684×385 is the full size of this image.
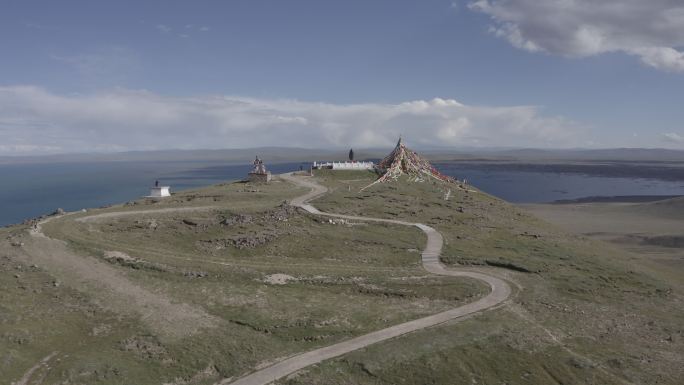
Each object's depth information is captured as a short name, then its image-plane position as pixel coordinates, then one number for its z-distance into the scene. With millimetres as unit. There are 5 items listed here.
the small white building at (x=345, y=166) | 93000
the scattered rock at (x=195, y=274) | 38334
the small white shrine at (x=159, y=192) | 66812
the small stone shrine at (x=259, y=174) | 79750
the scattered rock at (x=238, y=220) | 51031
